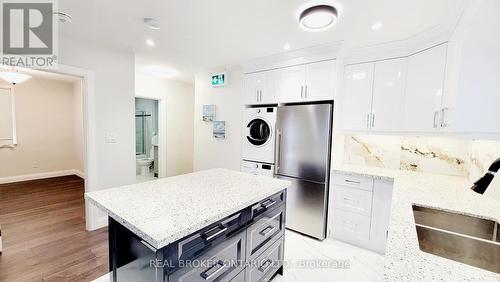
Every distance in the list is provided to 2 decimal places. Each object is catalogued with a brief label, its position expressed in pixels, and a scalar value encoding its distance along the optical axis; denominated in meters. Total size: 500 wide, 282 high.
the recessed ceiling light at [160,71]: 3.63
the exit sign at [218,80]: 3.42
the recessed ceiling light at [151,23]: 1.94
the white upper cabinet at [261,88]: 2.91
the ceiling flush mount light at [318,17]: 1.61
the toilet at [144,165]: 5.35
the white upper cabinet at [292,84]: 2.66
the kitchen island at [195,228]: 0.97
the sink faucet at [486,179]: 1.15
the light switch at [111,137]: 2.71
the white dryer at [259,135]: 2.91
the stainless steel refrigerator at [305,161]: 2.45
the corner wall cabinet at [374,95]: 2.28
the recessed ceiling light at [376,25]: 1.86
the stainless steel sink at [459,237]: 1.06
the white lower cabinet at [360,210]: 2.26
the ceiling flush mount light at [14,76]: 3.45
